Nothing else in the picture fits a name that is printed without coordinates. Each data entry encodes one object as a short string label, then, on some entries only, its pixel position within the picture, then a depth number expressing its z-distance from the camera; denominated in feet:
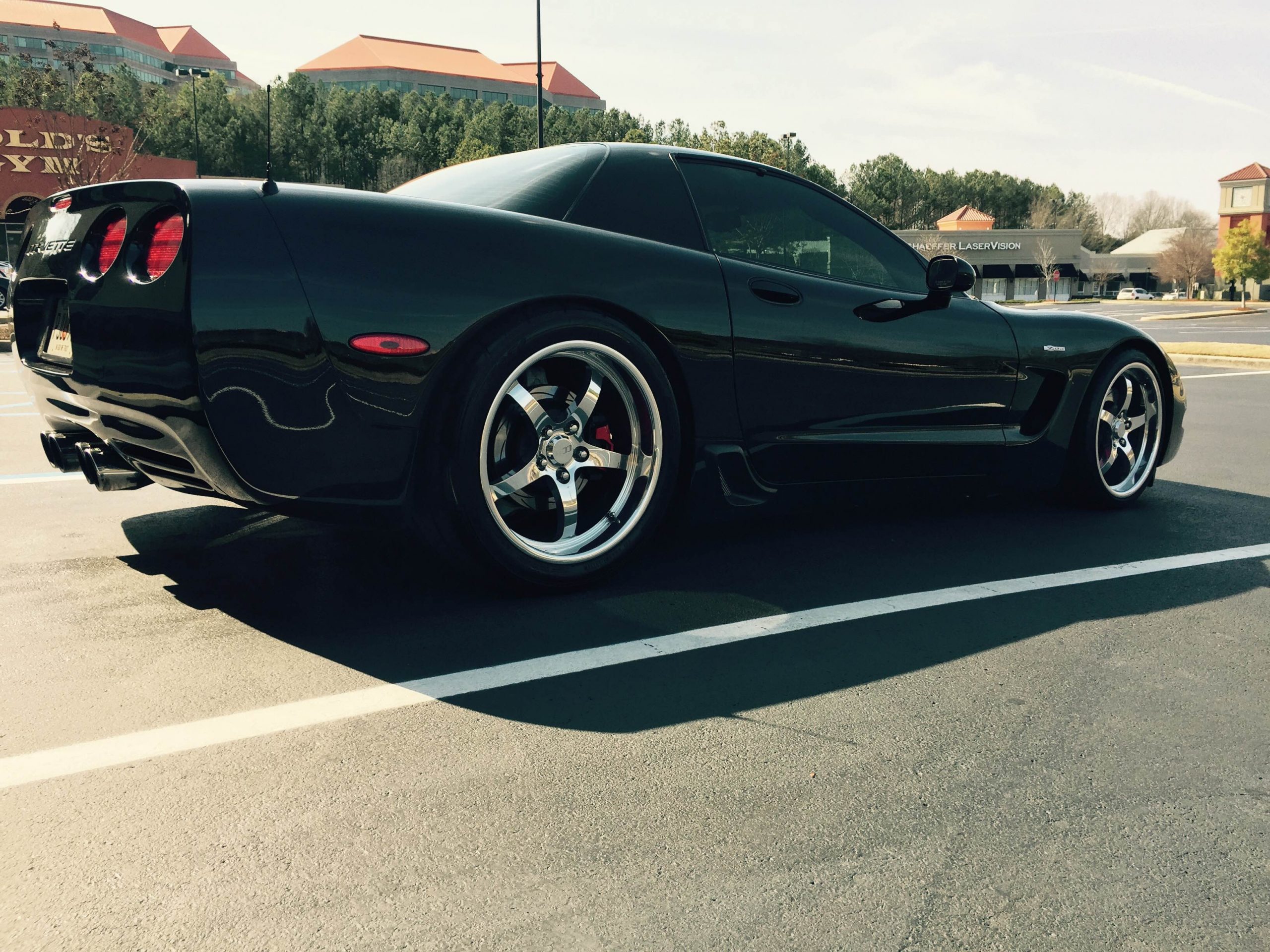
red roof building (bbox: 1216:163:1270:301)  328.29
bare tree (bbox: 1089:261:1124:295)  373.61
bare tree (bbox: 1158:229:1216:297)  314.55
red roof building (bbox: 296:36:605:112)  440.04
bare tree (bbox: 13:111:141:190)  96.22
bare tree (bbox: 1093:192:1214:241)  488.85
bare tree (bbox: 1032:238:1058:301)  281.54
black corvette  9.62
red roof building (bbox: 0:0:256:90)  399.03
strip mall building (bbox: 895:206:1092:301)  295.89
